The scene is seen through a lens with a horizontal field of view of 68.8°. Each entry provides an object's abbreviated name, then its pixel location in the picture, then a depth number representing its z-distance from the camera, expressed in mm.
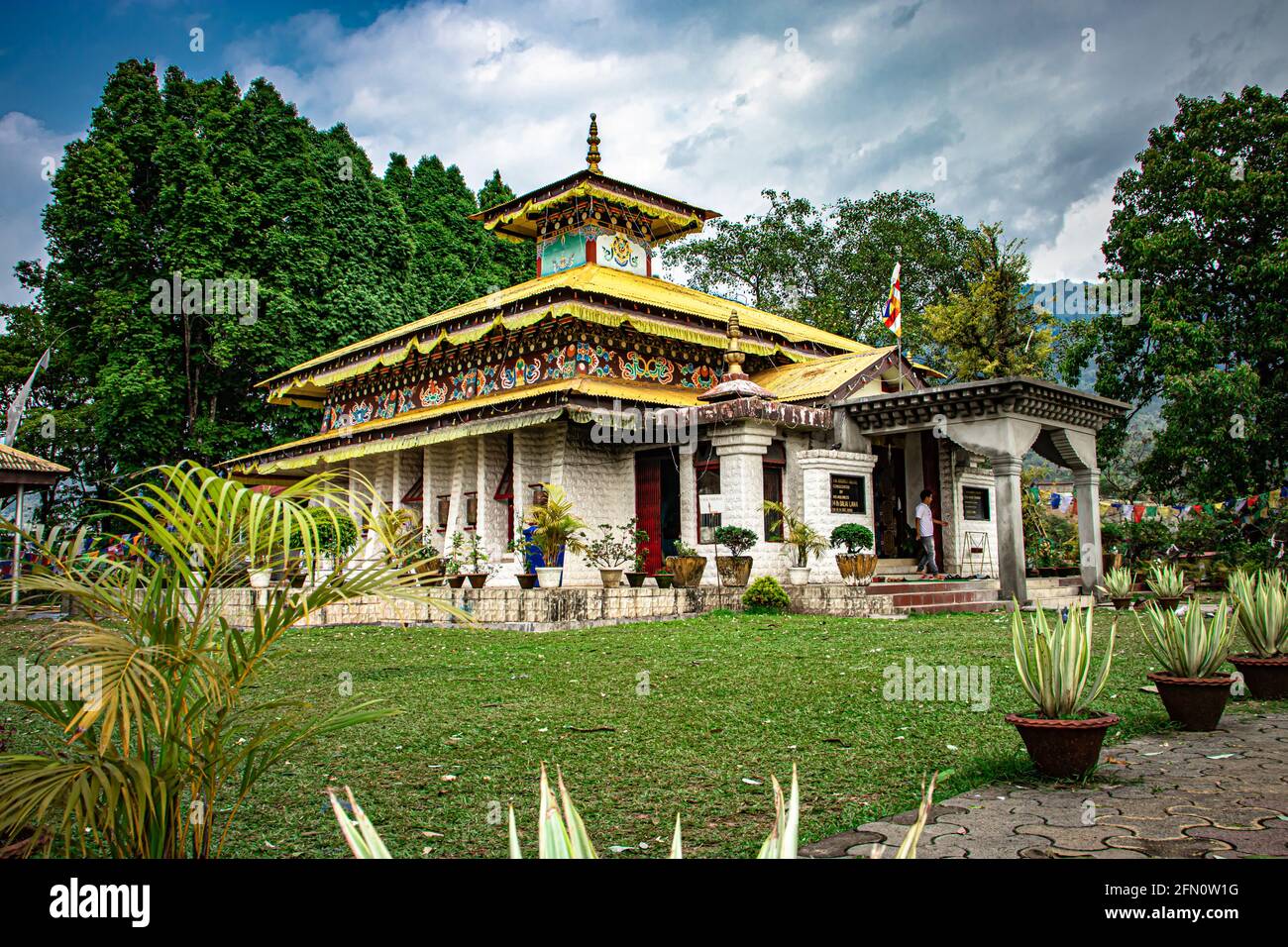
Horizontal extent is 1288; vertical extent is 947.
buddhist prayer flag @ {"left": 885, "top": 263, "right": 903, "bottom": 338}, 18641
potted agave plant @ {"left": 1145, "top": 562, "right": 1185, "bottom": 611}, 12391
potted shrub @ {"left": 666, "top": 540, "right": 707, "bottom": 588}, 16391
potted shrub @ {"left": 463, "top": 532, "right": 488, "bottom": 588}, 16922
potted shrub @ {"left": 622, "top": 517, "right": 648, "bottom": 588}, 16094
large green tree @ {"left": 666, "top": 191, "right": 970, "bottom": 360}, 39219
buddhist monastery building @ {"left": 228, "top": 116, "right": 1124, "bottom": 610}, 17516
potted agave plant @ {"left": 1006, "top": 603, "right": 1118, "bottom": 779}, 4902
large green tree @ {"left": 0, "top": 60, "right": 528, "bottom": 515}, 29766
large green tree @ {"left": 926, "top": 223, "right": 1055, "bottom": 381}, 27328
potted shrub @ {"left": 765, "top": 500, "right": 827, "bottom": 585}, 16547
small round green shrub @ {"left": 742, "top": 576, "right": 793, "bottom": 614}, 15727
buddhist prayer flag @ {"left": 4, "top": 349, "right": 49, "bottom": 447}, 23234
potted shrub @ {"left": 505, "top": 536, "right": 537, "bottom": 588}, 16078
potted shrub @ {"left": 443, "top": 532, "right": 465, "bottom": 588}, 16259
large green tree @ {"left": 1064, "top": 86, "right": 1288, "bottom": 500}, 20828
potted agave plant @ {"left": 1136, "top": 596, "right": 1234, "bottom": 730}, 6203
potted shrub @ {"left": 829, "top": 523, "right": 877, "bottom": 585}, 16578
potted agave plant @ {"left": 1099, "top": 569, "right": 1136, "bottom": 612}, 15172
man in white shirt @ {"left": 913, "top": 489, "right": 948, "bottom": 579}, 18500
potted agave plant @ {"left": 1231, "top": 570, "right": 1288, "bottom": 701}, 7281
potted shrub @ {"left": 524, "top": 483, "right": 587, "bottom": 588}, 15953
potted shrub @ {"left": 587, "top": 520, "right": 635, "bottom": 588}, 17409
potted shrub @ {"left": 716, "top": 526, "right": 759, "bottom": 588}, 16391
